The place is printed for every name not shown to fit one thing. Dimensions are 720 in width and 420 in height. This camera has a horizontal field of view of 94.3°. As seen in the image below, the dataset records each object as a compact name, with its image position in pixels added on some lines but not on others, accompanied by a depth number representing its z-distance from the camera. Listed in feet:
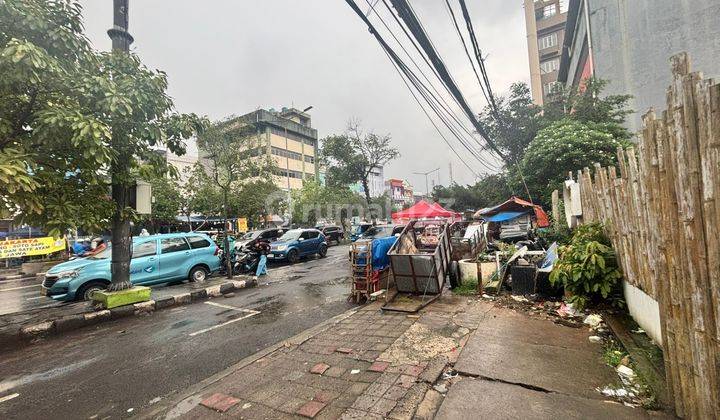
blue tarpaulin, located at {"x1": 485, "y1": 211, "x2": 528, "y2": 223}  44.93
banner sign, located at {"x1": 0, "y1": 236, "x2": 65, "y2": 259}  52.26
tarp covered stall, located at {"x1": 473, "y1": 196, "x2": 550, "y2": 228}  45.06
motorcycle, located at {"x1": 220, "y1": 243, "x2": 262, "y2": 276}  41.98
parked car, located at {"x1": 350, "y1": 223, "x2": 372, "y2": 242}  89.10
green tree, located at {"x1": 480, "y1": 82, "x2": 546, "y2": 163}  70.79
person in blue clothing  40.22
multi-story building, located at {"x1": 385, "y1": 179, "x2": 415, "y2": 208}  281.41
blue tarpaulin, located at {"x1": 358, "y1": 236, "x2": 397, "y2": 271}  25.50
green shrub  16.62
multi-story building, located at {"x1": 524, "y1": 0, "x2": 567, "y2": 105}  130.58
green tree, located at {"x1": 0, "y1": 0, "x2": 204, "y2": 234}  14.90
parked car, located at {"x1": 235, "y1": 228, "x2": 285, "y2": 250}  62.84
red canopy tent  52.54
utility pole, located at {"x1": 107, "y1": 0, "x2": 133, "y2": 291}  23.41
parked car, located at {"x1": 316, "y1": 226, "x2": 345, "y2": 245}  84.27
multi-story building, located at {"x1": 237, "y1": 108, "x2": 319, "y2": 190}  153.39
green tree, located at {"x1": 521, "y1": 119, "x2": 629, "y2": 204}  43.11
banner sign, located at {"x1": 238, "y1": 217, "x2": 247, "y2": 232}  69.40
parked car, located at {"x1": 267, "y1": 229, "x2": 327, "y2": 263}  51.19
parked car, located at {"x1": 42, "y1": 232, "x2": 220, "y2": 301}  27.40
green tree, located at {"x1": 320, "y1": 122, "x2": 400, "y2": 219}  101.40
